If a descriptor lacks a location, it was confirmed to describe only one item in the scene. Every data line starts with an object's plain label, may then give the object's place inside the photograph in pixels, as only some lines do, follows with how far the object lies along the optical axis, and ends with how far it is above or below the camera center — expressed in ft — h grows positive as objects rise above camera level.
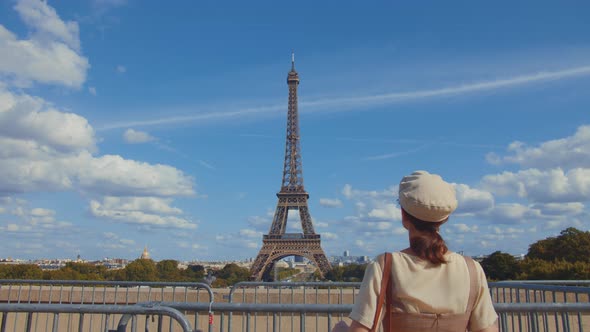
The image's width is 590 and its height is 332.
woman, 6.08 -0.09
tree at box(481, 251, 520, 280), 125.59 +1.78
